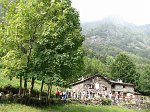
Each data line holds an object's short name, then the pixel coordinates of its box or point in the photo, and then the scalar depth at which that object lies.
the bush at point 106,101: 26.34
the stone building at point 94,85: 40.30
